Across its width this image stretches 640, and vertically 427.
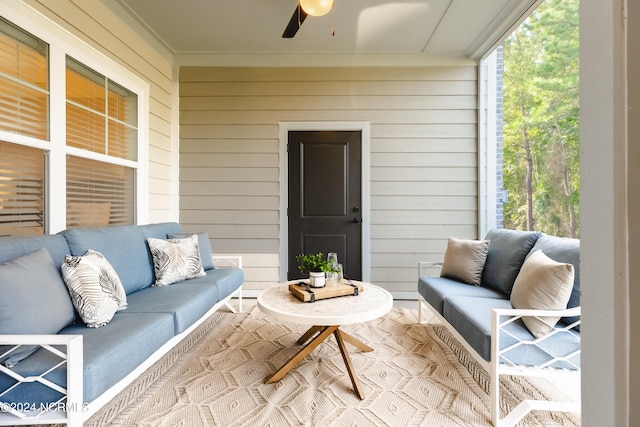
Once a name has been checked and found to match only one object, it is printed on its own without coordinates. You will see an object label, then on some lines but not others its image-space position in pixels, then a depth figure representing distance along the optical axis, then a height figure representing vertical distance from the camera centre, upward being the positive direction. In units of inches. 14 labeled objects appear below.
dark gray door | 144.9 +12.4
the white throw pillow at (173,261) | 99.3 -15.8
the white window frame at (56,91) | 76.6 +33.7
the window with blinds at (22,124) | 73.4 +22.4
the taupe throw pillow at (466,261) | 104.0 -16.2
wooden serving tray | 79.0 -20.7
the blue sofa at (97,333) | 46.3 -23.4
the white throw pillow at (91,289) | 63.5 -16.3
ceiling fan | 79.1 +53.8
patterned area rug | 62.9 -41.0
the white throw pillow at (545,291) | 63.2 -16.5
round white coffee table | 69.0 -22.7
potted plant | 85.4 -15.8
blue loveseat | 60.1 -24.7
